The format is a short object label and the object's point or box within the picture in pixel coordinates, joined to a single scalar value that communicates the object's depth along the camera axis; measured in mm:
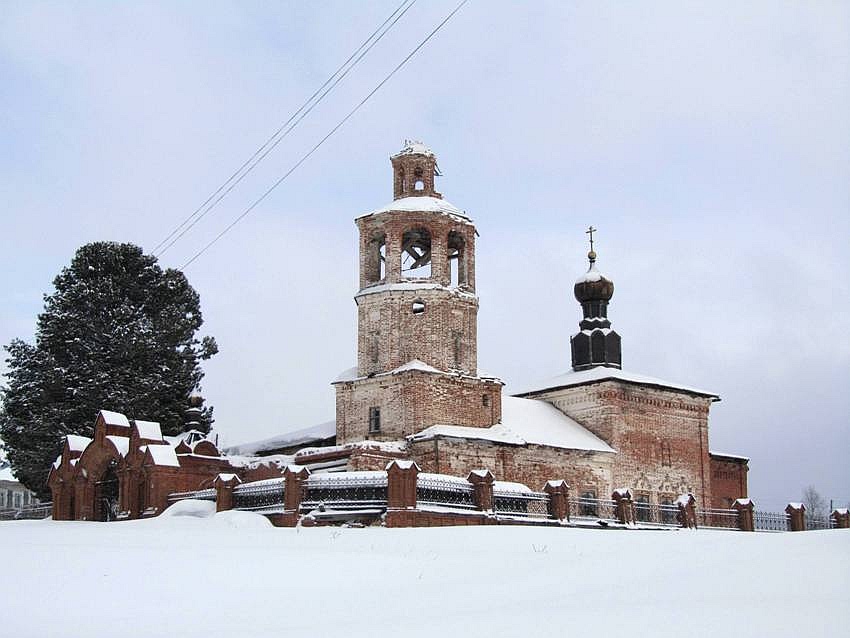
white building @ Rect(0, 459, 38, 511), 74669
